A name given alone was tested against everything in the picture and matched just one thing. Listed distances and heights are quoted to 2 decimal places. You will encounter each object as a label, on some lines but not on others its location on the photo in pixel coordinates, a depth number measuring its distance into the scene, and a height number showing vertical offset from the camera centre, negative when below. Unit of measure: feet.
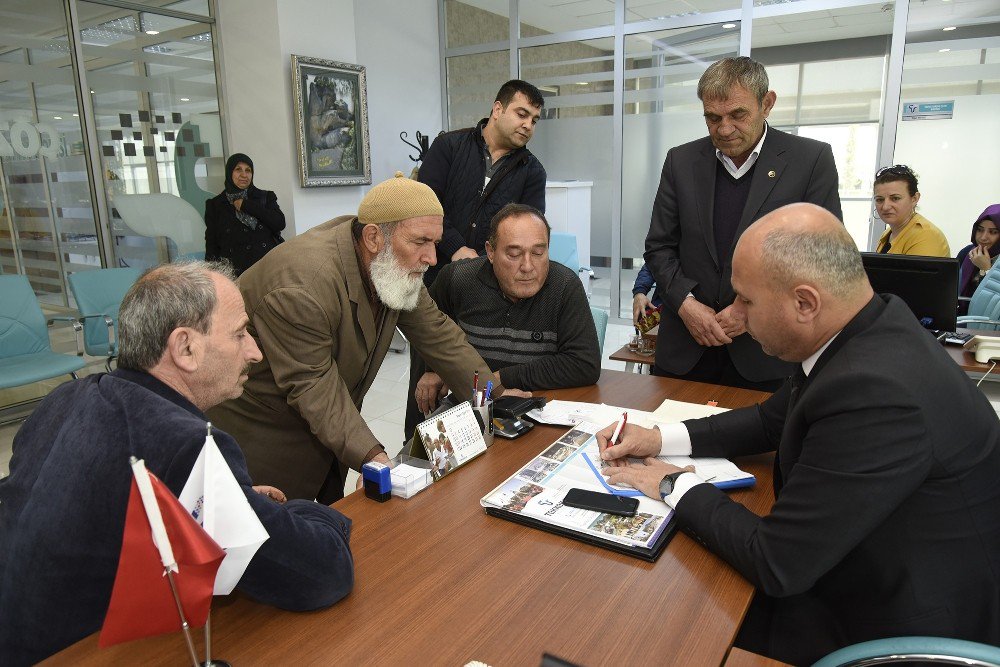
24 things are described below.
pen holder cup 5.88 -2.08
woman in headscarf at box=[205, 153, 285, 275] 17.20 -0.76
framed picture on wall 18.34 +1.96
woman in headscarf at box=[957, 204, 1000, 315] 14.19 -1.59
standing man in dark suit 7.54 -0.26
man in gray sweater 7.75 -1.58
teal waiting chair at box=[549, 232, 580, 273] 15.57 -1.51
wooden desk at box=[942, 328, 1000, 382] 8.77 -2.48
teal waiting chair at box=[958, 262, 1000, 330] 12.44 -2.35
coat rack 21.99 +1.53
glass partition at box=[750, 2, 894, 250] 18.99 +2.97
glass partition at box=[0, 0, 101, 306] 14.89 +0.85
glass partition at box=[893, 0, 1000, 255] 16.66 +1.88
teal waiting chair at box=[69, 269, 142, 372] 14.42 -2.52
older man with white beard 6.03 -1.34
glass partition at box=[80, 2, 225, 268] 16.56 +1.92
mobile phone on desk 4.55 -2.22
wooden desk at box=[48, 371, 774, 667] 3.34 -2.35
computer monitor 8.83 -1.41
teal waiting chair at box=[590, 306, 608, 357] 9.67 -2.00
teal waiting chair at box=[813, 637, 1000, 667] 3.14 -2.35
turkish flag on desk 2.78 -1.62
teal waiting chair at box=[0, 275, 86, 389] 12.86 -2.91
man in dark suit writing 3.59 -1.65
